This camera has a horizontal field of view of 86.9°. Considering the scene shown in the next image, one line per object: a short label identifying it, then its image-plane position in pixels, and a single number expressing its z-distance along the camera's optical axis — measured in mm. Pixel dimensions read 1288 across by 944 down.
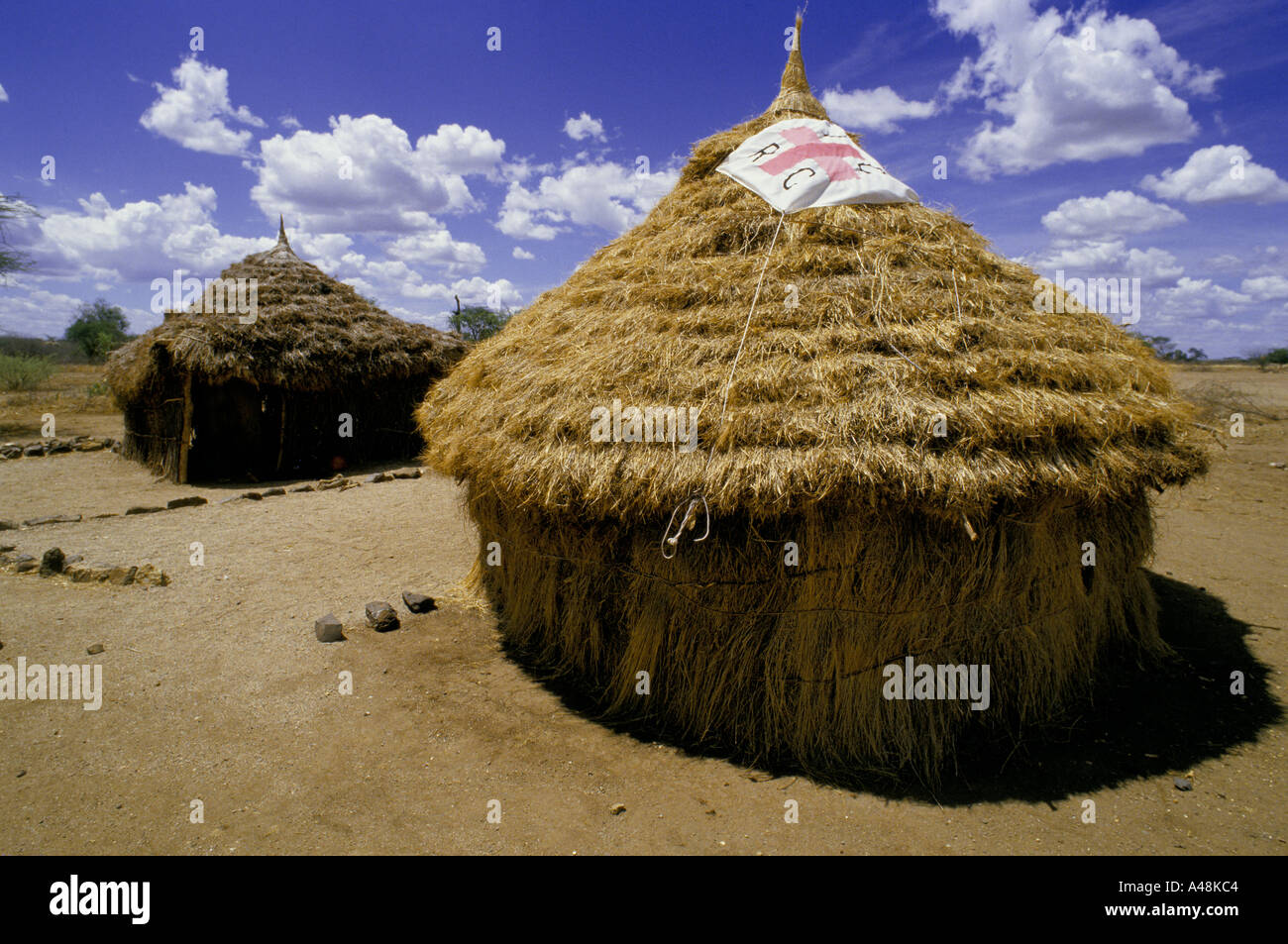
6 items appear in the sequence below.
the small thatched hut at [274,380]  11188
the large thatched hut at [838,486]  3568
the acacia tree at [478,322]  27375
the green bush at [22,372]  22078
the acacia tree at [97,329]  34125
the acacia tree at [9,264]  18609
